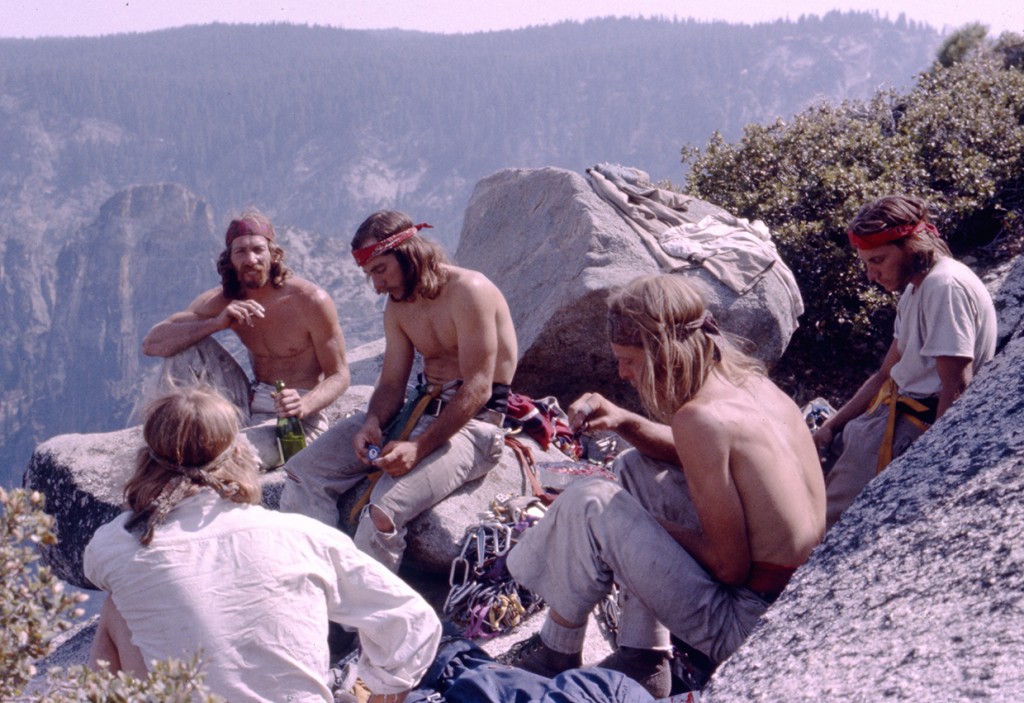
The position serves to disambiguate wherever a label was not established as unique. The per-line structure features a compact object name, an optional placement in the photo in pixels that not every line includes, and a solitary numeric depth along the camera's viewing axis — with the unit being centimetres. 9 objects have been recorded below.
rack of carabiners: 446
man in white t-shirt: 433
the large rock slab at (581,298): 713
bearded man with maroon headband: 616
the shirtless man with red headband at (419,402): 480
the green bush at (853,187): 840
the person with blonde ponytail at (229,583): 273
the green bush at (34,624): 183
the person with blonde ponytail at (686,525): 326
